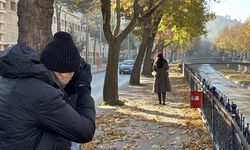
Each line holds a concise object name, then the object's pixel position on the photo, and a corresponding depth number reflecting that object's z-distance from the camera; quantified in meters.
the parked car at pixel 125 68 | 45.86
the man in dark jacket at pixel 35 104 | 2.62
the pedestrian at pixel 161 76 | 14.94
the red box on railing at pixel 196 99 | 10.71
